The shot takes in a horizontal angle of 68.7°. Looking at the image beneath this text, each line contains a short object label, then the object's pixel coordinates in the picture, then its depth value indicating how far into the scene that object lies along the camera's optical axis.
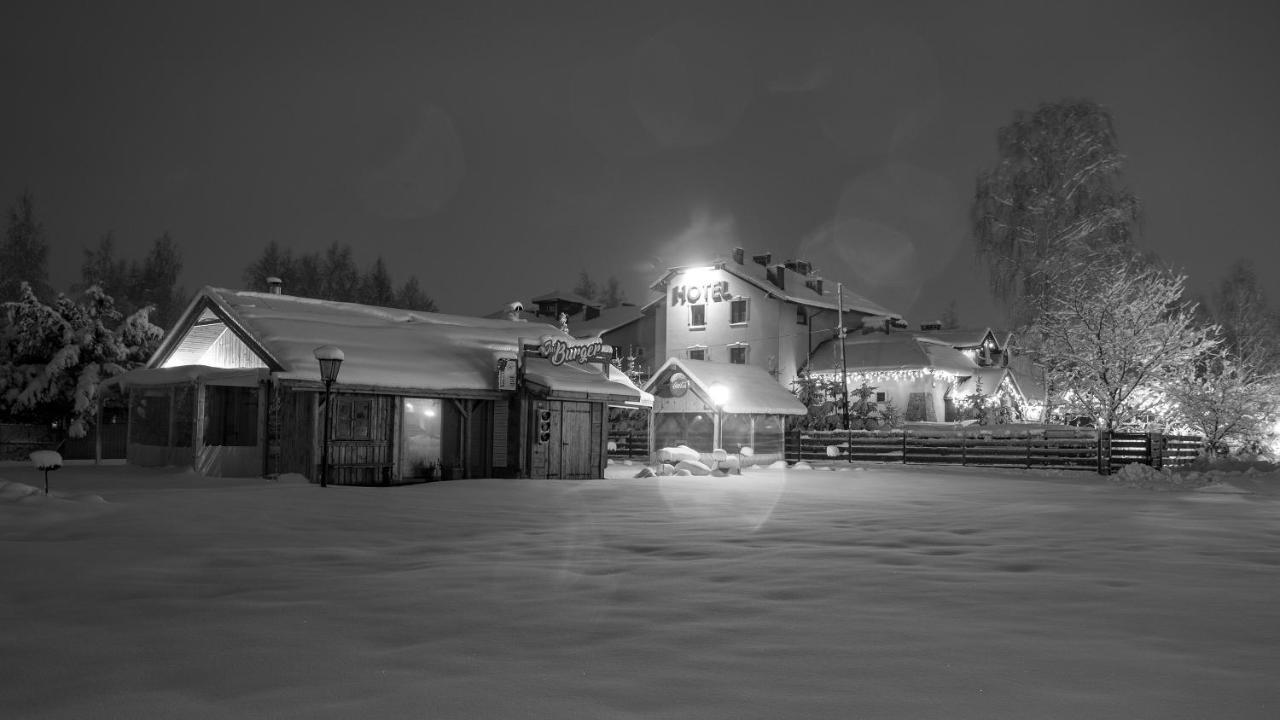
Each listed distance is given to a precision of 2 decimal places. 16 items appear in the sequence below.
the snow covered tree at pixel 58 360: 29.56
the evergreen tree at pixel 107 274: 72.69
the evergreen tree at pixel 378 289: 79.12
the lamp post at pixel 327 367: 17.77
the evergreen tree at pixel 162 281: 71.81
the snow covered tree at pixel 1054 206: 36.00
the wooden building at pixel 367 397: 20.16
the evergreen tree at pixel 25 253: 60.56
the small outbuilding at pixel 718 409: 32.62
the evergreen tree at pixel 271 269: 76.00
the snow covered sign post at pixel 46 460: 13.29
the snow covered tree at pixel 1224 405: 32.62
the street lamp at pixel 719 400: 32.41
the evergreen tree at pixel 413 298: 86.25
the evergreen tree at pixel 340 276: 79.94
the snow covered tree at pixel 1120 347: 32.66
